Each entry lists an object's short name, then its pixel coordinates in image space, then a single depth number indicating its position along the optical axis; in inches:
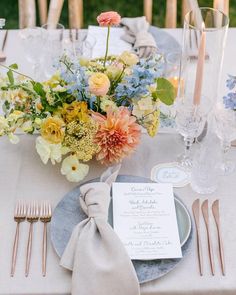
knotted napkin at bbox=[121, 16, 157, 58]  68.1
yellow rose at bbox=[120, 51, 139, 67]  51.5
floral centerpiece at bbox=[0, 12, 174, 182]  50.5
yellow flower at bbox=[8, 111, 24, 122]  51.2
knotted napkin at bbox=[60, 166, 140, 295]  42.1
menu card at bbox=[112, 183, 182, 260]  45.3
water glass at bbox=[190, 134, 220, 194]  51.8
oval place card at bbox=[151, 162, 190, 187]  53.0
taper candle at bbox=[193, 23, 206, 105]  52.9
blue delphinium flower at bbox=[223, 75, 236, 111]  53.2
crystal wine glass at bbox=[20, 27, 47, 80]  66.0
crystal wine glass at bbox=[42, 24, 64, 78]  66.3
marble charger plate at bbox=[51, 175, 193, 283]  43.8
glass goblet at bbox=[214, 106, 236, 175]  54.1
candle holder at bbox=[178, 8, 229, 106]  56.9
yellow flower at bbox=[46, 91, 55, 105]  51.9
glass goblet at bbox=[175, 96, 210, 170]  53.6
